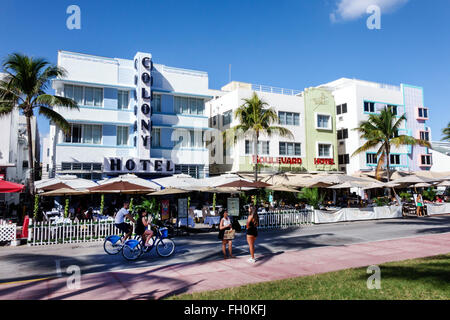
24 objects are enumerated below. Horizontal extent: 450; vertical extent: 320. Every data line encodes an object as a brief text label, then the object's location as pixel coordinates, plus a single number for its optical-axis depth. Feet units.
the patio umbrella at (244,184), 66.26
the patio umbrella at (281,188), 80.07
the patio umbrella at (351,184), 83.12
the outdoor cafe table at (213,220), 65.00
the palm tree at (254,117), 86.99
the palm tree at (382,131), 107.55
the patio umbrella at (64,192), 63.87
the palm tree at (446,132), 130.75
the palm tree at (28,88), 63.10
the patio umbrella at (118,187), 57.06
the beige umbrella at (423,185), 98.94
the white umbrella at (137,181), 63.46
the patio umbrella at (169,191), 61.41
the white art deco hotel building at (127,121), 90.17
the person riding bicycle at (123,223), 42.32
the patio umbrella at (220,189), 68.11
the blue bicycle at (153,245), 38.93
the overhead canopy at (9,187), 50.20
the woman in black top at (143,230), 40.32
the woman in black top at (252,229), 36.96
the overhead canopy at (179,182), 66.32
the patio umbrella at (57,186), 63.67
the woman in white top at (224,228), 39.32
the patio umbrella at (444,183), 100.95
